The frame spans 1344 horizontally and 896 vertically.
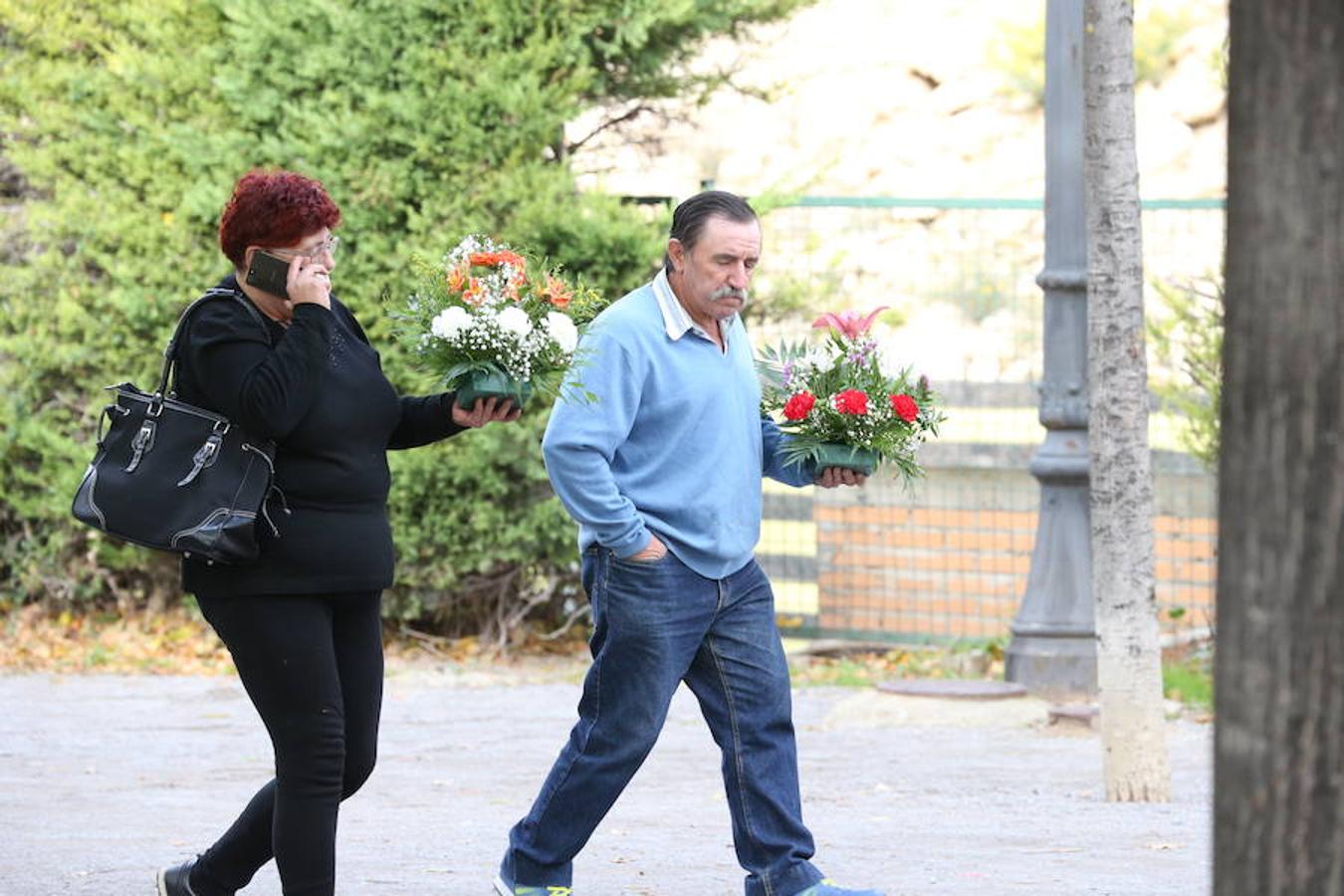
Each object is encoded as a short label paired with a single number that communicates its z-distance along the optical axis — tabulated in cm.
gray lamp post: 1830
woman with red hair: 927
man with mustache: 1024
